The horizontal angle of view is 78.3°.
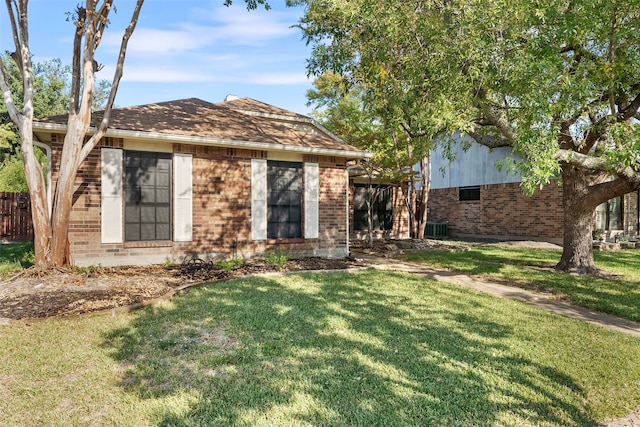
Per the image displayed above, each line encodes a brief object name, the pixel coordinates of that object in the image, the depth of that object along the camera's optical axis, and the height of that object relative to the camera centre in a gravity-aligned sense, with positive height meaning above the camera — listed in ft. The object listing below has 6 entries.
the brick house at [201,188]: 27.07 +1.55
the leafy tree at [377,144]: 46.73 +7.95
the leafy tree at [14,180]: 60.32 +4.14
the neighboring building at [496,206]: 58.34 +0.48
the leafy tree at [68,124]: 23.31 +5.02
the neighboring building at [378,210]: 54.90 -0.25
